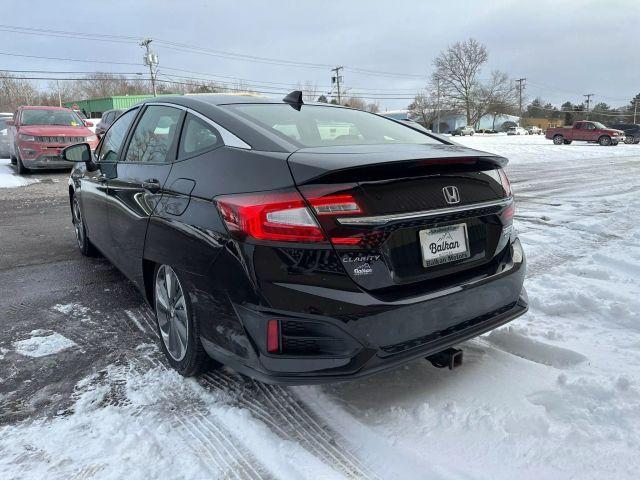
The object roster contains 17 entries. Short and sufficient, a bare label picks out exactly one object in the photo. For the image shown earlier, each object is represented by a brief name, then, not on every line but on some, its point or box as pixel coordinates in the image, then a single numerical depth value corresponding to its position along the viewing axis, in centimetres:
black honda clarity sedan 202
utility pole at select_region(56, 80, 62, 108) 8027
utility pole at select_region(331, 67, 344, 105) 7561
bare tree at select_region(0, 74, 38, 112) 8194
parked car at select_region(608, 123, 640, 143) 3731
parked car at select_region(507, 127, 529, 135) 6980
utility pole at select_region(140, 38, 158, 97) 5391
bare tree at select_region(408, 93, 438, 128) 8188
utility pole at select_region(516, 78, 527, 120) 9594
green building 6206
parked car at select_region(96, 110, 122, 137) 1792
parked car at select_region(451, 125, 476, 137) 6449
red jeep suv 1235
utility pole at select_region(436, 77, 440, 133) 7789
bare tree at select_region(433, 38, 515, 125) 7581
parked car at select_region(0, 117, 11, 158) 1658
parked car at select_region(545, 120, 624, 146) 3409
